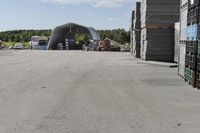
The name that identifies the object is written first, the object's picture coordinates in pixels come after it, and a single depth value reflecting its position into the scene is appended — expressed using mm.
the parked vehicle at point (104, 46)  42249
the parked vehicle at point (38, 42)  50746
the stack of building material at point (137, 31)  25061
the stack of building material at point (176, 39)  17748
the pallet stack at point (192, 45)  9933
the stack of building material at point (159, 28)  19576
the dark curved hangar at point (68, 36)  48695
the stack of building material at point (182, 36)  11943
